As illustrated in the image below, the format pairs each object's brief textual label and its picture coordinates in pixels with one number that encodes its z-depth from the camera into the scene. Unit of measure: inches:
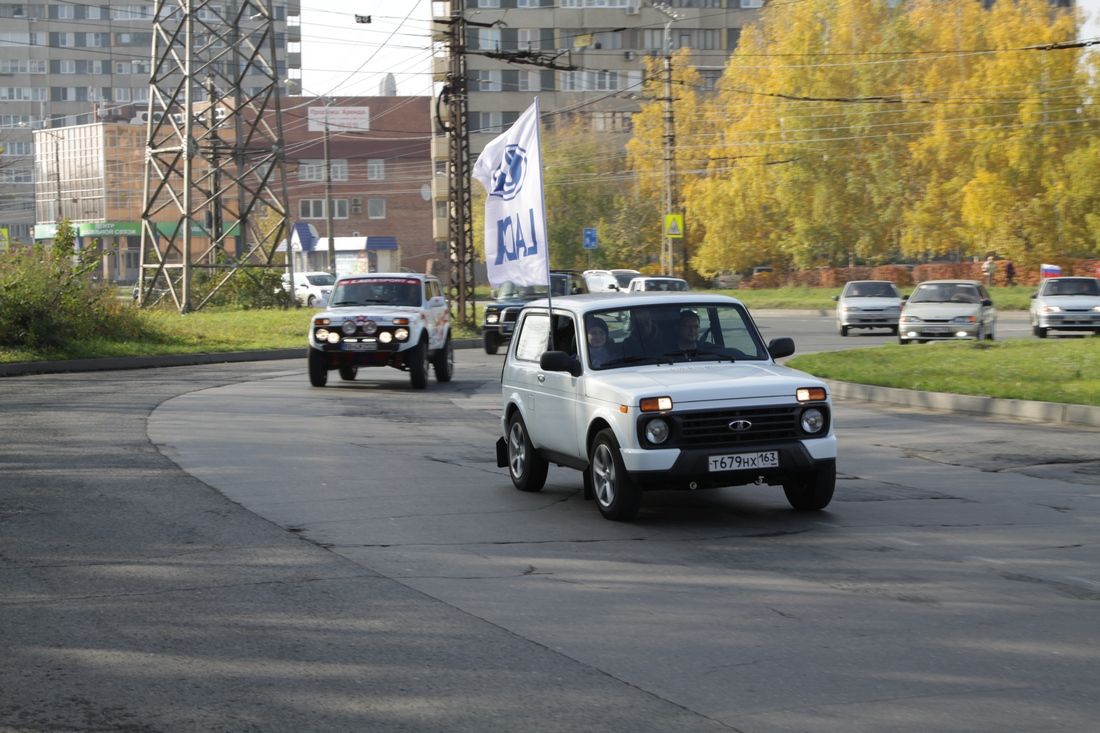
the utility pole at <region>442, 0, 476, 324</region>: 1525.6
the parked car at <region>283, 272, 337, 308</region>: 2615.9
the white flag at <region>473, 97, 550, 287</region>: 548.7
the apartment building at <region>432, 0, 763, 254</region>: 4485.7
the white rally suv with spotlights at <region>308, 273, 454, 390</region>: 924.0
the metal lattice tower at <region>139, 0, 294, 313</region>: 1782.7
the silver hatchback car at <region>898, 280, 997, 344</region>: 1282.0
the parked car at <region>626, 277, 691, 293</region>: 1768.0
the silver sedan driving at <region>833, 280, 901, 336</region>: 1578.5
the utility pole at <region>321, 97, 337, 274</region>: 2852.9
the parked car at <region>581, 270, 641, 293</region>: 2299.5
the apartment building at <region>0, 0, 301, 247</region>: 6141.7
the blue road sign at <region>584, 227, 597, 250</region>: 2475.6
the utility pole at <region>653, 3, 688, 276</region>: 2234.3
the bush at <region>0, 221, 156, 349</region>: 1226.6
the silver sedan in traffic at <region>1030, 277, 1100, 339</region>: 1369.3
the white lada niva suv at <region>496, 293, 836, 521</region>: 394.3
